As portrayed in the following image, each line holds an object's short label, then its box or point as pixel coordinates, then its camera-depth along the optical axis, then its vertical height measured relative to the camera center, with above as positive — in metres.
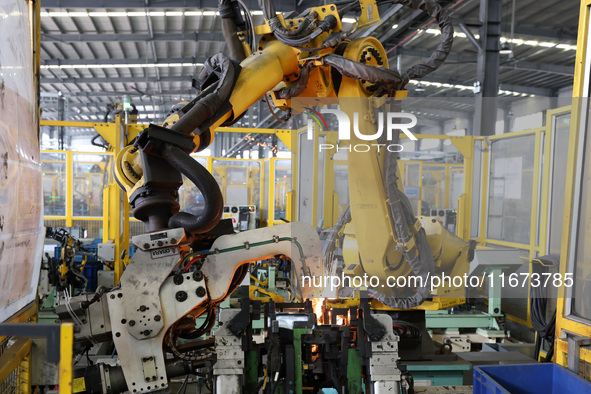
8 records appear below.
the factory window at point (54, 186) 11.26 -0.42
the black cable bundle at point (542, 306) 3.99 -1.16
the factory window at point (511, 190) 4.90 -0.06
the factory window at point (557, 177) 5.80 +0.12
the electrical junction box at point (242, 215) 9.53 -0.81
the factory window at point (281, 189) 11.45 -0.30
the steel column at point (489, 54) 8.27 +2.33
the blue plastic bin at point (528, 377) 2.51 -1.05
